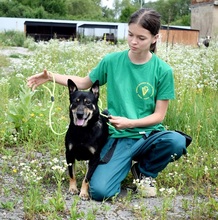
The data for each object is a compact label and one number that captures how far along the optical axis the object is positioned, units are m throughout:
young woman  4.11
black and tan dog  3.91
